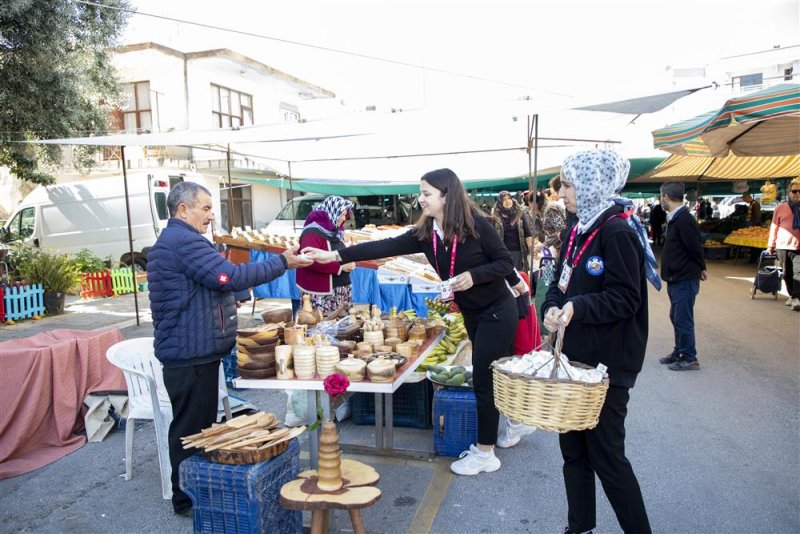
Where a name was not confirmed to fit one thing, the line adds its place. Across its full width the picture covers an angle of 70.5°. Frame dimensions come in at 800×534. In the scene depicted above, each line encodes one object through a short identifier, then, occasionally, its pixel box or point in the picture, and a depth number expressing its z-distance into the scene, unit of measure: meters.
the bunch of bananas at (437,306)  6.30
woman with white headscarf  2.31
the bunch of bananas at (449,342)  4.87
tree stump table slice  2.51
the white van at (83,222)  13.70
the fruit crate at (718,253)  16.22
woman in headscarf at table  4.93
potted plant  9.60
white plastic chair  3.55
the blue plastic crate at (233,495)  2.68
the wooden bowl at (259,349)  3.09
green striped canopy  4.94
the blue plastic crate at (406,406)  4.51
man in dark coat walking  5.64
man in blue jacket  3.00
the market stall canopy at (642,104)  5.01
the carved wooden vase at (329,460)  2.59
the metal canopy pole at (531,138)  5.88
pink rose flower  2.70
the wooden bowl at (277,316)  3.80
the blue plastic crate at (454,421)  3.90
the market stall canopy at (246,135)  6.41
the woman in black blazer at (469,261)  3.33
